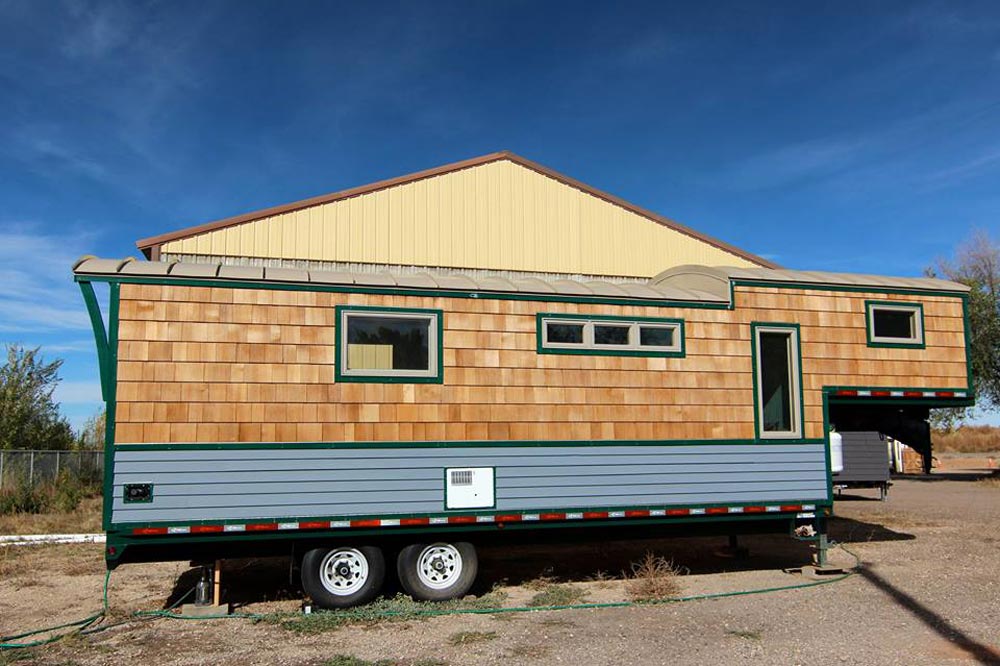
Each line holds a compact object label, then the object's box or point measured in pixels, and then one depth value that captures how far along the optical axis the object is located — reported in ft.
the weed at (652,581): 29.01
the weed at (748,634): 23.29
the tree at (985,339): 89.25
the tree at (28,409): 75.97
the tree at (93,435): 91.15
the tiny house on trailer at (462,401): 25.84
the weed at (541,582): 31.24
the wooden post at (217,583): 26.96
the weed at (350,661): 20.94
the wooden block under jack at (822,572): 32.35
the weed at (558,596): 28.48
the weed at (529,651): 21.77
